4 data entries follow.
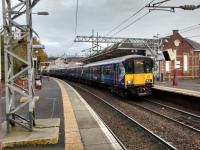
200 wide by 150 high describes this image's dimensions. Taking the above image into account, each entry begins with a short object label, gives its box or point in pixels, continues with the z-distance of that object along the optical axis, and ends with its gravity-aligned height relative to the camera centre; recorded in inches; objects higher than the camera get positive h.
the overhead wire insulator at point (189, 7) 339.6 +122.8
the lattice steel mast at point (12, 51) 189.4 +23.9
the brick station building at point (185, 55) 1172.1 +104.5
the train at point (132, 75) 448.6 -8.7
